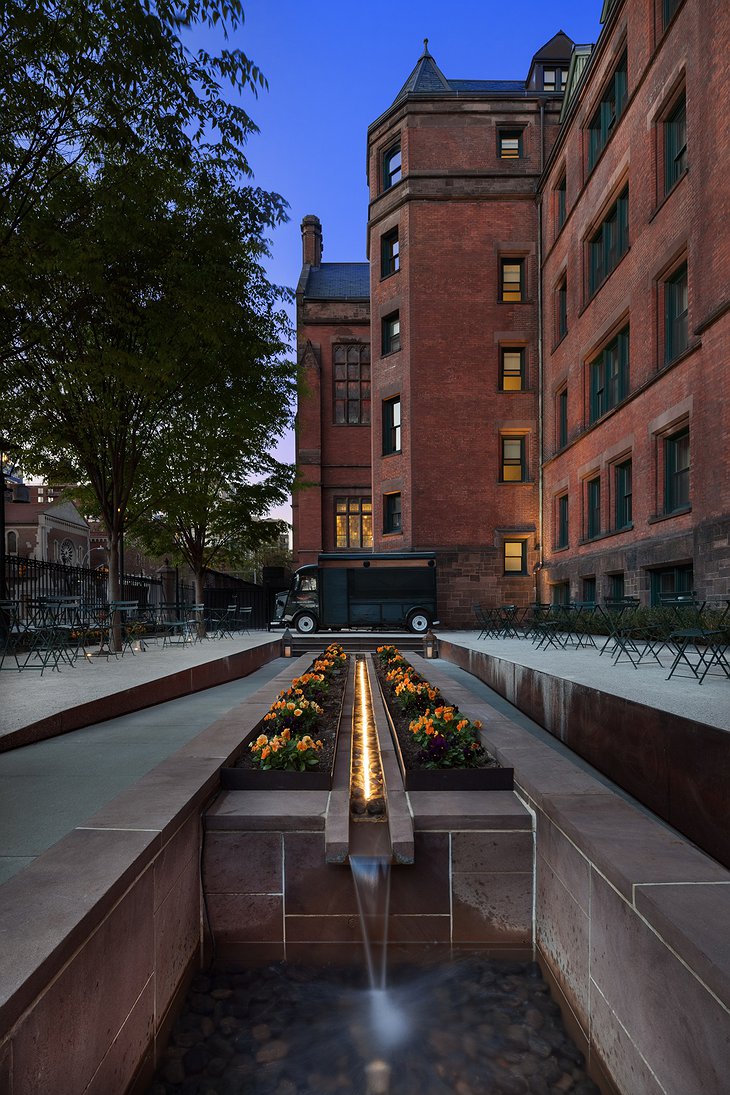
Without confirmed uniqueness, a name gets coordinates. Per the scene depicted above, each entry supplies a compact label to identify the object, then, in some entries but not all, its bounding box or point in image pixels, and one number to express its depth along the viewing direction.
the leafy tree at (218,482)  17.36
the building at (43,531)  56.53
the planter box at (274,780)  4.61
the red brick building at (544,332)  14.46
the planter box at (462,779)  4.62
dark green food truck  22.27
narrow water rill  3.12
